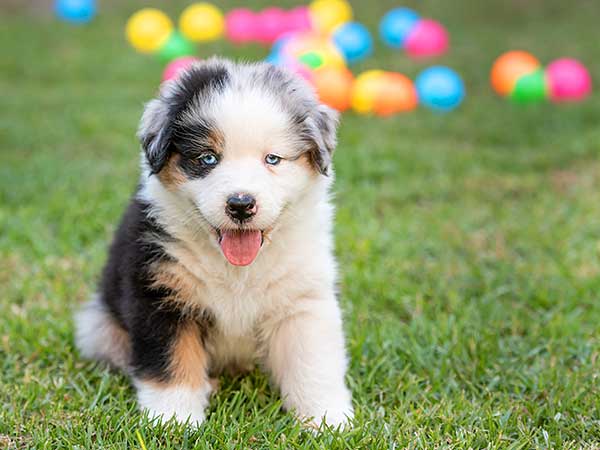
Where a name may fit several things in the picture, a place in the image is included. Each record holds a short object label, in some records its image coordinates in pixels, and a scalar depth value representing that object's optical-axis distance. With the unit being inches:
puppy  112.9
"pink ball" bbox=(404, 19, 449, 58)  407.5
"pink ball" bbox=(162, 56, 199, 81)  323.6
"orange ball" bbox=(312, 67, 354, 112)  308.2
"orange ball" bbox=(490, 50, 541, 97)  345.4
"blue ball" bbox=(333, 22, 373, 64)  382.6
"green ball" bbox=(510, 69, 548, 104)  336.2
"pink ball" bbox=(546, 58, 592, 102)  336.8
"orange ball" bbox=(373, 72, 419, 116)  314.7
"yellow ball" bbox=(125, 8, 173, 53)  405.7
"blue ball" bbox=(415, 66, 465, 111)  327.9
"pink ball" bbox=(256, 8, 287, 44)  417.1
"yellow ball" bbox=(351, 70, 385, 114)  313.3
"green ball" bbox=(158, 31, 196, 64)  379.2
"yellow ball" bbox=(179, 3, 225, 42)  414.9
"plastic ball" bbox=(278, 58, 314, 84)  297.7
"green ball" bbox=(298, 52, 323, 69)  327.6
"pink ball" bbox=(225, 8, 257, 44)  415.8
